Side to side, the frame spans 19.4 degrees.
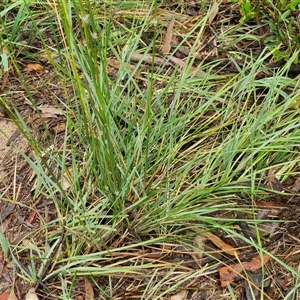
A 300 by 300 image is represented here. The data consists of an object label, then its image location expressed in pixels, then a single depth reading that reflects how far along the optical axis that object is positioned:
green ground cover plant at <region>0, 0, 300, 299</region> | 1.26
